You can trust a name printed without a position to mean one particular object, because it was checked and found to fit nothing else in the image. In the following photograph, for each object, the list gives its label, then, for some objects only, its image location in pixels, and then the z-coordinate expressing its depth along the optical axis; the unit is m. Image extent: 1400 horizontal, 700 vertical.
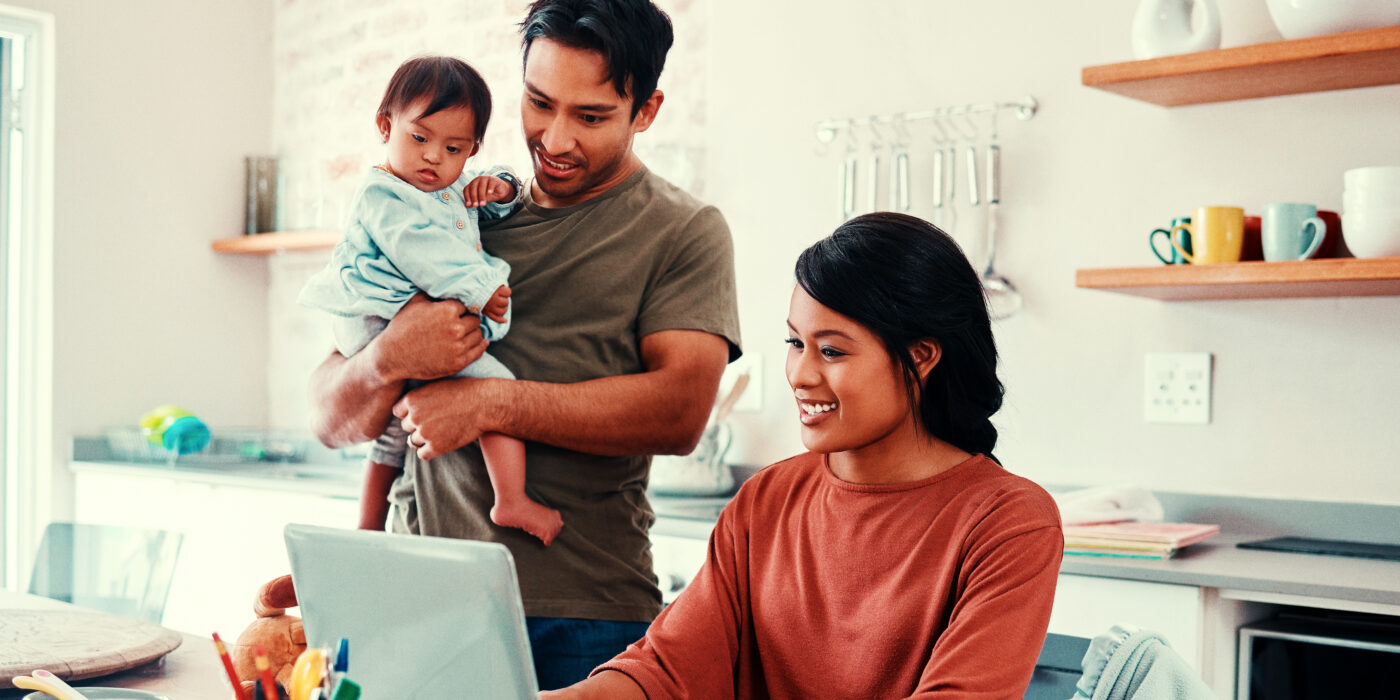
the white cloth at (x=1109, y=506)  2.20
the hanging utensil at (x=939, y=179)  2.72
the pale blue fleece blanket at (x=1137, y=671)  1.02
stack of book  2.03
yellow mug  2.19
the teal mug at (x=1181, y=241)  2.28
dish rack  3.79
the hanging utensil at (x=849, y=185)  2.83
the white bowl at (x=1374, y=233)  2.03
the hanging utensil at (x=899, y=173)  2.77
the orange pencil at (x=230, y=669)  0.84
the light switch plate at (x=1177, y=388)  2.40
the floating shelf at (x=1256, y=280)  2.02
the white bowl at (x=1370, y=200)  2.03
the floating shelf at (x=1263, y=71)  2.07
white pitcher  2.26
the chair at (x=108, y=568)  2.01
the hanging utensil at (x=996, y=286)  2.64
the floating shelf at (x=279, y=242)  3.79
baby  1.47
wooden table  1.28
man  1.36
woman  1.13
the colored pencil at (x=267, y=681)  0.74
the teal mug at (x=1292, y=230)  2.13
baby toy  1.09
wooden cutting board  1.28
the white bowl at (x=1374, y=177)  2.03
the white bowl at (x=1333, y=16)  2.09
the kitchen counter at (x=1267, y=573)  1.81
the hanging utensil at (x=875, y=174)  2.85
